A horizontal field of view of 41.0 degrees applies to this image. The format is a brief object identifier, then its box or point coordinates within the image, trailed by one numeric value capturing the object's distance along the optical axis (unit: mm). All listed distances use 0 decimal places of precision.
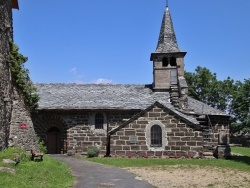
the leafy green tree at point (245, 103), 23194
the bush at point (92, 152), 23719
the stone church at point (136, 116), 23219
